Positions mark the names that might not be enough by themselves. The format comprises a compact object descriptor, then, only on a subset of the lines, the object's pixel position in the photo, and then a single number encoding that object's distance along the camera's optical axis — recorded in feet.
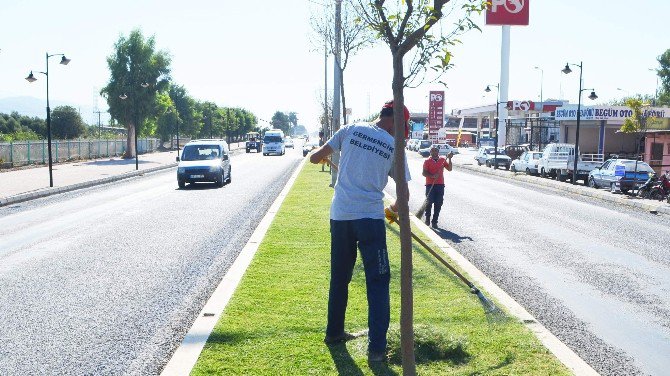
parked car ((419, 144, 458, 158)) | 202.24
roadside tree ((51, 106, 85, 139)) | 225.35
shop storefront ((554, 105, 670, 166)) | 152.97
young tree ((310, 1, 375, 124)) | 71.88
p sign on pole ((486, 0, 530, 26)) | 186.39
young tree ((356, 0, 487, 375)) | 13.48
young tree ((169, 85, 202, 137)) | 315.58
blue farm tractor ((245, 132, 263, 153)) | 260.62
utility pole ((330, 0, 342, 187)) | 67.15
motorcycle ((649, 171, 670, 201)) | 73.11
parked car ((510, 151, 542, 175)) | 124.77
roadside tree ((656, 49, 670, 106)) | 306.35
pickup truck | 105.91
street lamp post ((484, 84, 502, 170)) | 145.63
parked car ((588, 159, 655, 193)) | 81.54
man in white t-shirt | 15.79
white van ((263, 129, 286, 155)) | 220.23
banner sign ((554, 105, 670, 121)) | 152.87
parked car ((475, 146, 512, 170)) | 152.15
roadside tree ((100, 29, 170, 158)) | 188.34
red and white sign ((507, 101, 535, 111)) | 190.59
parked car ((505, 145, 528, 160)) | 166.81
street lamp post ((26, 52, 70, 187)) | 85.05
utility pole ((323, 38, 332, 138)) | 121.31
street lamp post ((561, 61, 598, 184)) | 98.63
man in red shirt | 43.62
